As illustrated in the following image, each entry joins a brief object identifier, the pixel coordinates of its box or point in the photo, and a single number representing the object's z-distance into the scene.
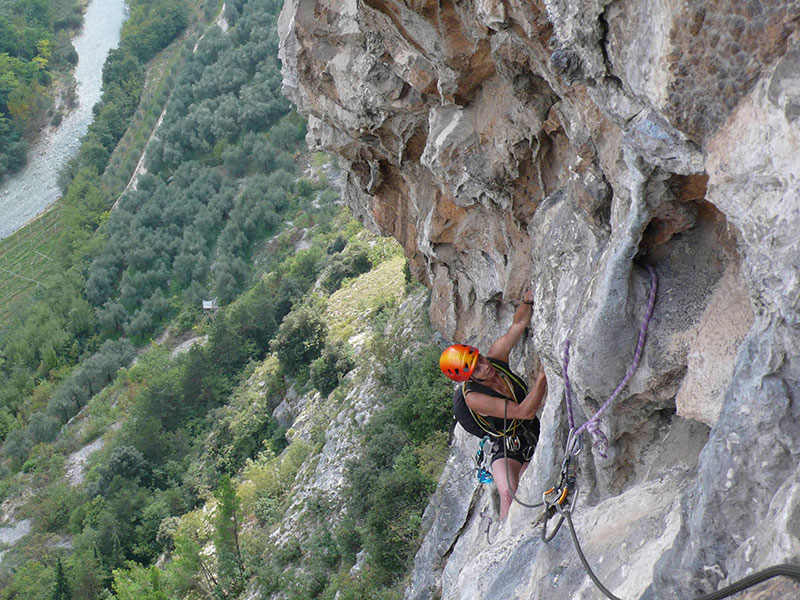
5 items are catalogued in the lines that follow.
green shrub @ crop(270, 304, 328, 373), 29.81
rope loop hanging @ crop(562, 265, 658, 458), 5.11
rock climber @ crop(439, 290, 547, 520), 6.99
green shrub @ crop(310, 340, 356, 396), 26.75
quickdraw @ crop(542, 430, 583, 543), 5.54
